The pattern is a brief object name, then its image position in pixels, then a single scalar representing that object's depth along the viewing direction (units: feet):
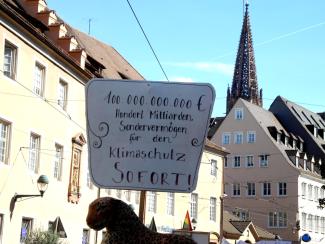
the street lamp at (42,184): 69.92
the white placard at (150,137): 15.65
